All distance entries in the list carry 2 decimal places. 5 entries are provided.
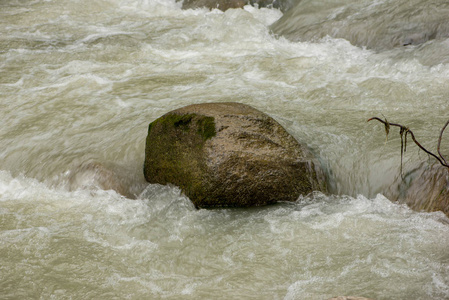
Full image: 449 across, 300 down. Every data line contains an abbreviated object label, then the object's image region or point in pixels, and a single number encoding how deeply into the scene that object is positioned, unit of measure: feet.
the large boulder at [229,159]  28.43
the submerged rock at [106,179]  31.37
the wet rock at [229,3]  67.72
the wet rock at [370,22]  49.26
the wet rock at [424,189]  26.89
